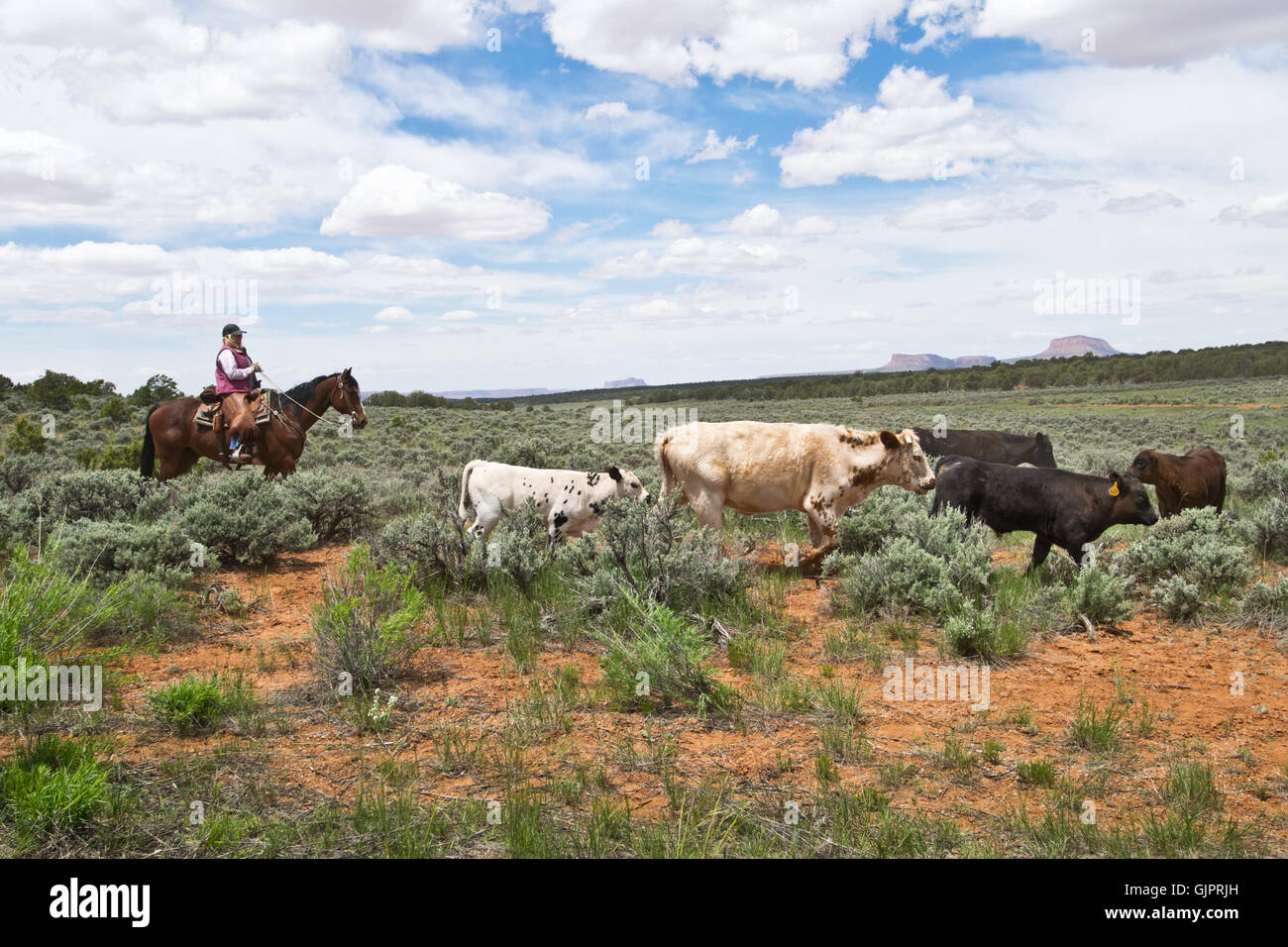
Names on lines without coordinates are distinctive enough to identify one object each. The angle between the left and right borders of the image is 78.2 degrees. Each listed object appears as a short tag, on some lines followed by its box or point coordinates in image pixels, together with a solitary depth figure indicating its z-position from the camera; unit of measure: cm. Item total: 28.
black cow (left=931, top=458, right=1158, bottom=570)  888
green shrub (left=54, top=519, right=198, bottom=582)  766
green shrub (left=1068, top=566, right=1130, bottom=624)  718
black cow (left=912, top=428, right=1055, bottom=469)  1634
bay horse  1315
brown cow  1100
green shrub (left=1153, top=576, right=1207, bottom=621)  738
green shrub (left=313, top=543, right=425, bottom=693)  541
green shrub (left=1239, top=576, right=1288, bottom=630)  712
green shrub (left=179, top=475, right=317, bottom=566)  886
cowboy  1312
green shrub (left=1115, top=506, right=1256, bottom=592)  798
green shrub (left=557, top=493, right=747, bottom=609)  695
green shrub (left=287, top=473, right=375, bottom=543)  1070
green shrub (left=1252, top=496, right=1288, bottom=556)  985
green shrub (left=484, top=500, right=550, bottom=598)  759
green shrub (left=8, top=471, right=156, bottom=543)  963
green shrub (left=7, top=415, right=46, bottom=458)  2058
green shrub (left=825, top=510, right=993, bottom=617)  711
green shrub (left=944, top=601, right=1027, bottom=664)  620
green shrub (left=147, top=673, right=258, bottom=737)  469
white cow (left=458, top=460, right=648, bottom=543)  915
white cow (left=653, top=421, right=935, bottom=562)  902
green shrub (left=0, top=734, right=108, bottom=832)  346
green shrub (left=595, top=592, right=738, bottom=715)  523
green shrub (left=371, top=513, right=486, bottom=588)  783
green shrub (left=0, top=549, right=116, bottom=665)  462
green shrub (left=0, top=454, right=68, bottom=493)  1373
